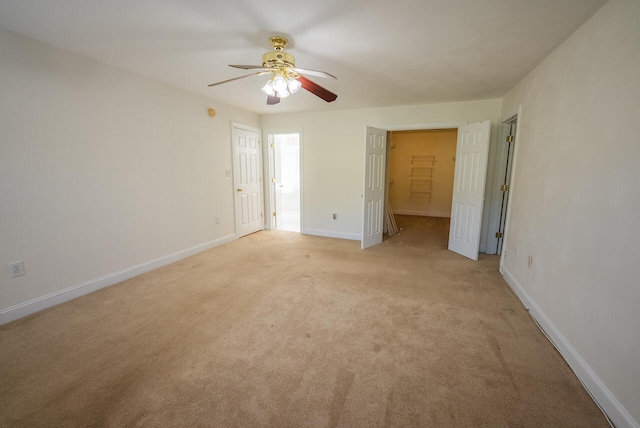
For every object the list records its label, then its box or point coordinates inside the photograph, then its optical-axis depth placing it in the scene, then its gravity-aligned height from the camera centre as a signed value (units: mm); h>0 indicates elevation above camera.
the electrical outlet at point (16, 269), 2270 -845
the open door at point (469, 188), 3727 -210
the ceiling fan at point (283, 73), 2139 +838
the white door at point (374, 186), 4318 -214
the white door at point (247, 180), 4804 -138
